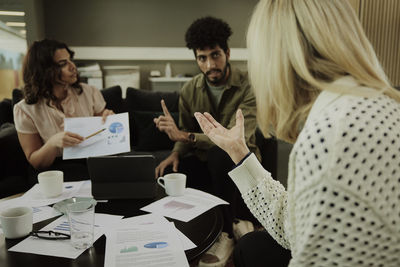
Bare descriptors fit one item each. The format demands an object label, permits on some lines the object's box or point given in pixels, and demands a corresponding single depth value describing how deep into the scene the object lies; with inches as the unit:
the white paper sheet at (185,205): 45.5
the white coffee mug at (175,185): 51.9
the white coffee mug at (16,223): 38.2
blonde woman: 24.0
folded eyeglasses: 38.3
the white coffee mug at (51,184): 51.1
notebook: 50.0
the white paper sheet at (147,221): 39.3
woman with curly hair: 76.1
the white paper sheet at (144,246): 33.3
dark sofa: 77.2
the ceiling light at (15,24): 191.0
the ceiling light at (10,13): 183.0
